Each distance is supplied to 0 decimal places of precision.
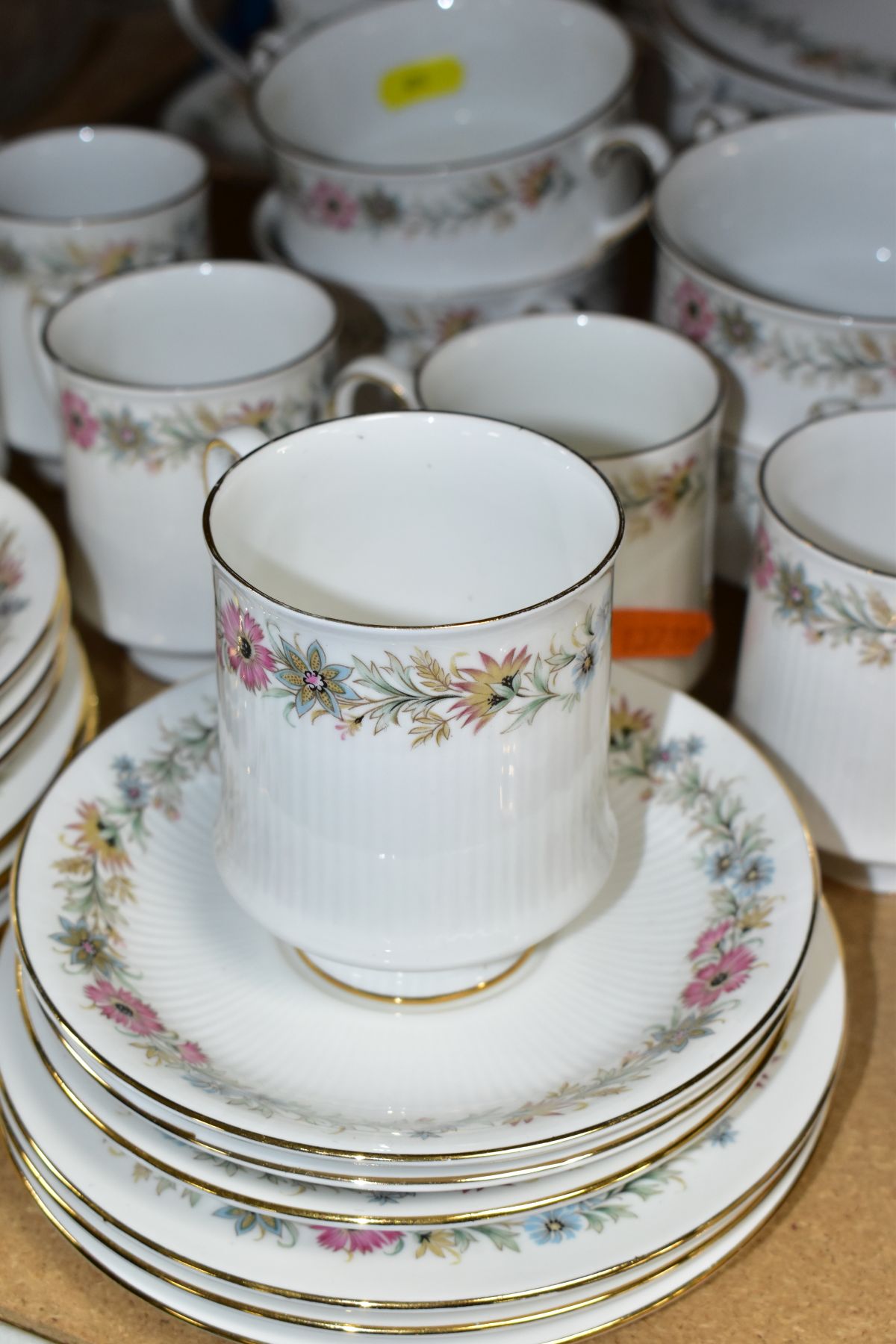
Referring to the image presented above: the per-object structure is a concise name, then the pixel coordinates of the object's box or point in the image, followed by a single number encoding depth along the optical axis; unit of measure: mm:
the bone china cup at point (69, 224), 745
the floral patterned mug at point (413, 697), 409
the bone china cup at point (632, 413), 596
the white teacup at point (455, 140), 725
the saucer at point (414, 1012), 419
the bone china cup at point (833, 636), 531
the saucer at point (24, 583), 546
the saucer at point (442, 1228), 414
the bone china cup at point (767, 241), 657
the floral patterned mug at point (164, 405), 627
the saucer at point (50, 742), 551
